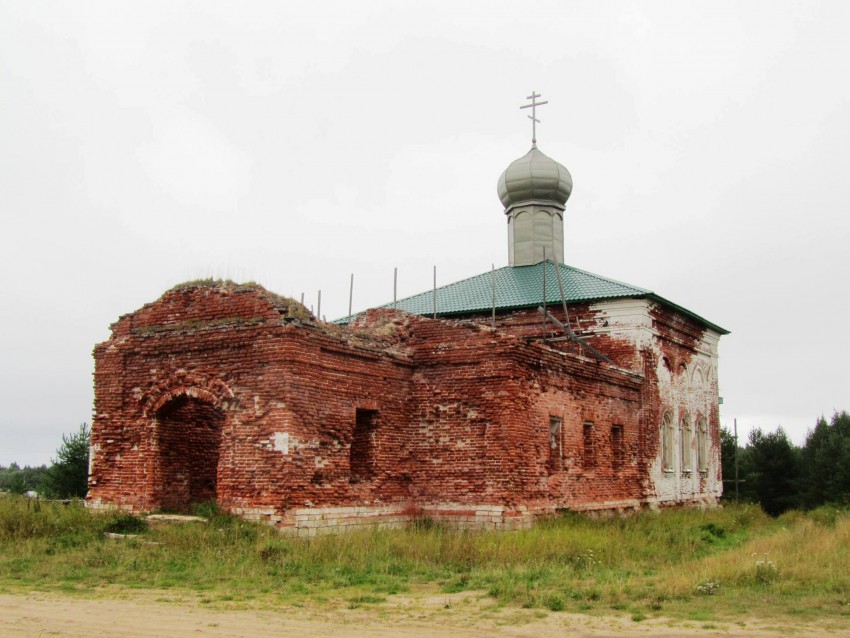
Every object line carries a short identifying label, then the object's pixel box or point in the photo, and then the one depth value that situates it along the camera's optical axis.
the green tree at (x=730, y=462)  32.97
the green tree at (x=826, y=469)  31.20
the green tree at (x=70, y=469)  24.34
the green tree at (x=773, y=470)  33.38
